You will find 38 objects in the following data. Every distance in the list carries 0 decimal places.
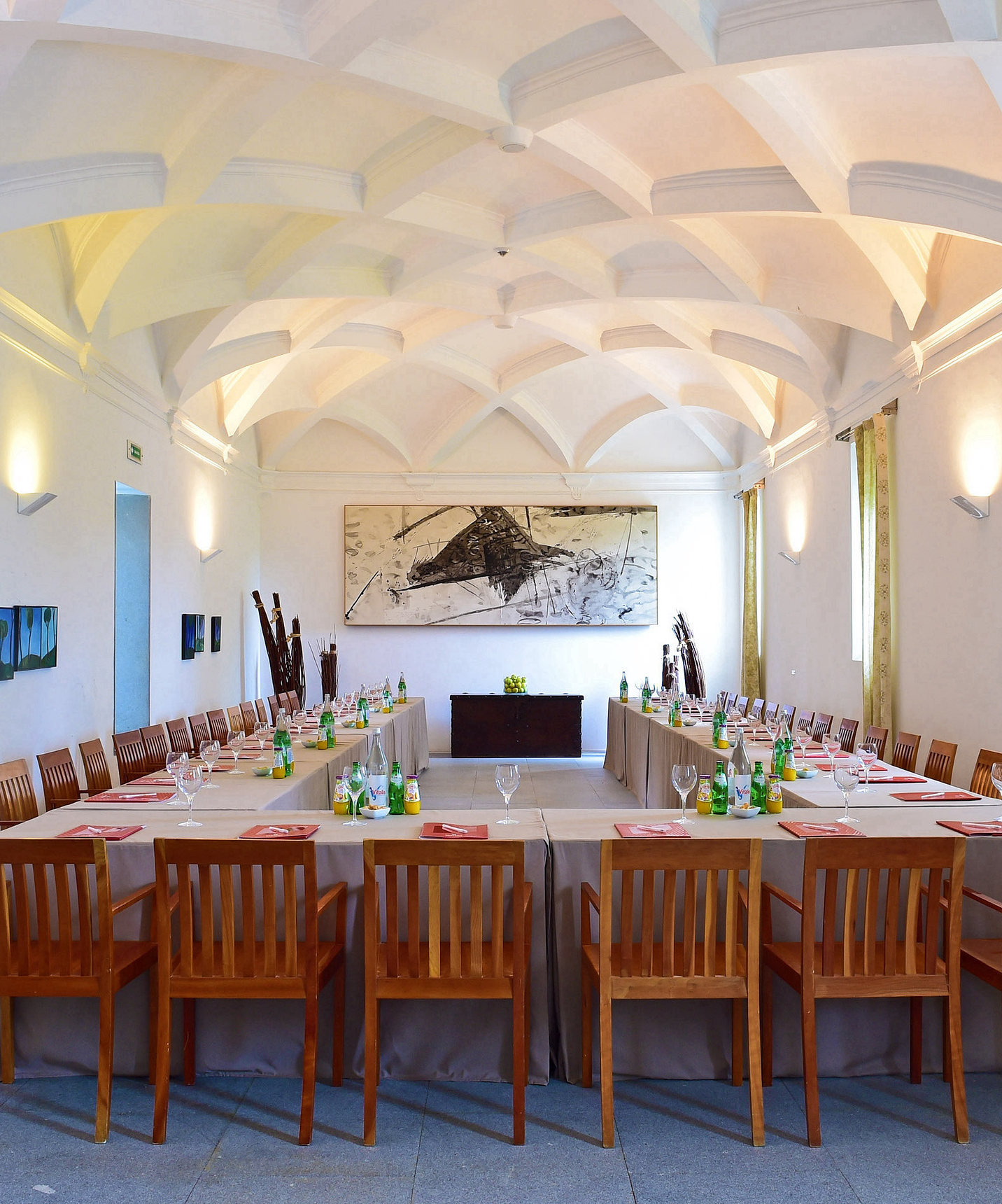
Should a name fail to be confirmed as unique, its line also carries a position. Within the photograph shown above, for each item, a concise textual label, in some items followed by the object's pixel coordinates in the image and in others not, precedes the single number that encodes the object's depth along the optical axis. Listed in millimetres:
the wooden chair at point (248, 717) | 9211
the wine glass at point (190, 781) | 3838
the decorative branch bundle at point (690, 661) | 12008
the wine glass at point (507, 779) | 3641
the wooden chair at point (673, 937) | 2932
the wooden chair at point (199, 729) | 7891
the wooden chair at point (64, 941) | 2980
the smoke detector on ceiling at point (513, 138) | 5465
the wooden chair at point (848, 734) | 7680
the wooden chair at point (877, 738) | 5828
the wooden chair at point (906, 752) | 6344
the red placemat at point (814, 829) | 3611
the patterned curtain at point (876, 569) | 8141
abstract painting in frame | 13391
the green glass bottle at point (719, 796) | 4031
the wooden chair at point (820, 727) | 6979
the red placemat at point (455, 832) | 3549
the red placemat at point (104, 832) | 3578
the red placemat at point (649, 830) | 3562
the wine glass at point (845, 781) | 3834
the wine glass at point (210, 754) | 5090
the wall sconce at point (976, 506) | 6547
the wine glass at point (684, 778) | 3678
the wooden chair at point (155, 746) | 6941
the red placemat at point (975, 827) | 3658
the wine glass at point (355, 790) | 3850
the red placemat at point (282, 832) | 3541
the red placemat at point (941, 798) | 4441
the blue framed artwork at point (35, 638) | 6348
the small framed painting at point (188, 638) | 9836
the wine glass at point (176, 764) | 3914
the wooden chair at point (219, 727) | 8438
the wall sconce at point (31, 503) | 6457
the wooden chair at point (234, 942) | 2945
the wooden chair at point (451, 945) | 2941
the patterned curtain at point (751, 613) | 12445
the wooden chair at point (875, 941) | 2939
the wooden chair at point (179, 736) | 7496
